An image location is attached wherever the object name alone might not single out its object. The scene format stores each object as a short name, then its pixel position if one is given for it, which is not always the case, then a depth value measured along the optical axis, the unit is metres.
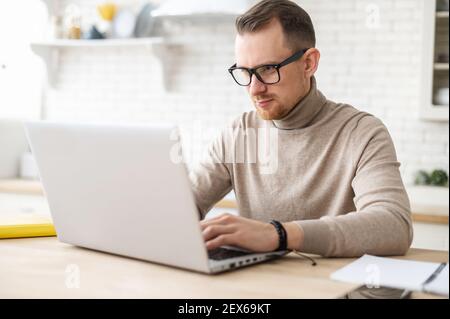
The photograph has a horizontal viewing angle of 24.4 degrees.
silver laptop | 1.62
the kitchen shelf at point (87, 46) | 4.09
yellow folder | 1.97
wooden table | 1.56
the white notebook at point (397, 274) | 1.58
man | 1.96
